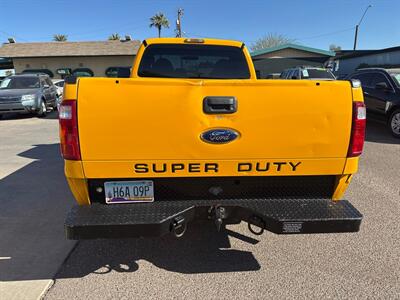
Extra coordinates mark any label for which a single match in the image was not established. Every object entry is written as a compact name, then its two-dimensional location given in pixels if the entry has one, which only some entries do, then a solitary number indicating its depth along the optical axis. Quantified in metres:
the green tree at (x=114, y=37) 67.38
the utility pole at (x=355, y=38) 47.19
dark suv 8.88
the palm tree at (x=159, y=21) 73.28
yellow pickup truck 2.48
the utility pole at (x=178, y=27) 44.57
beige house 33.59
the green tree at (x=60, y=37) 74.25
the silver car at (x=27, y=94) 12.98
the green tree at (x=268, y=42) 70.06
